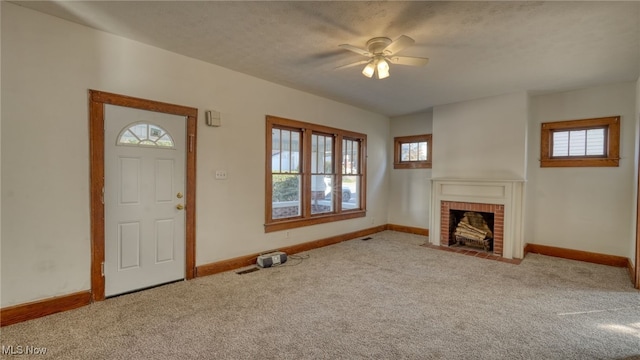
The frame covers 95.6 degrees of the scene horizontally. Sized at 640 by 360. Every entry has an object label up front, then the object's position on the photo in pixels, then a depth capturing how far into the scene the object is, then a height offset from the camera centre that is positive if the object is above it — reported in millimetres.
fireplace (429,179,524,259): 4645 -562
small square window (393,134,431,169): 6352 +535
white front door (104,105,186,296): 3018 -286
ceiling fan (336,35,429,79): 2791 +1211
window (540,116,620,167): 4305 +541
